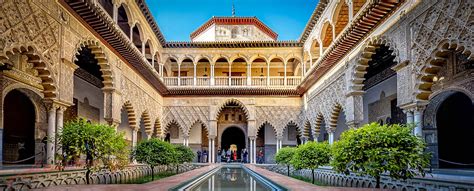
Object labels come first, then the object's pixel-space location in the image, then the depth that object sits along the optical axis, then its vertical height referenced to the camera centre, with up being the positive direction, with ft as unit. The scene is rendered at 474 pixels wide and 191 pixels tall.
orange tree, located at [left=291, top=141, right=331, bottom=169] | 33.50 -2.15
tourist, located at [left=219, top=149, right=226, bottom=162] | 80.43 -5.01
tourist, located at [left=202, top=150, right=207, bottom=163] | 73.97 -4.91
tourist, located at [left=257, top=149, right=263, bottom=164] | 73.40 -5.00
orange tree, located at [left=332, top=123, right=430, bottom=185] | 18.71 -0.97
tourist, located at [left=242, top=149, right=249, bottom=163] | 74.28 -4.68
